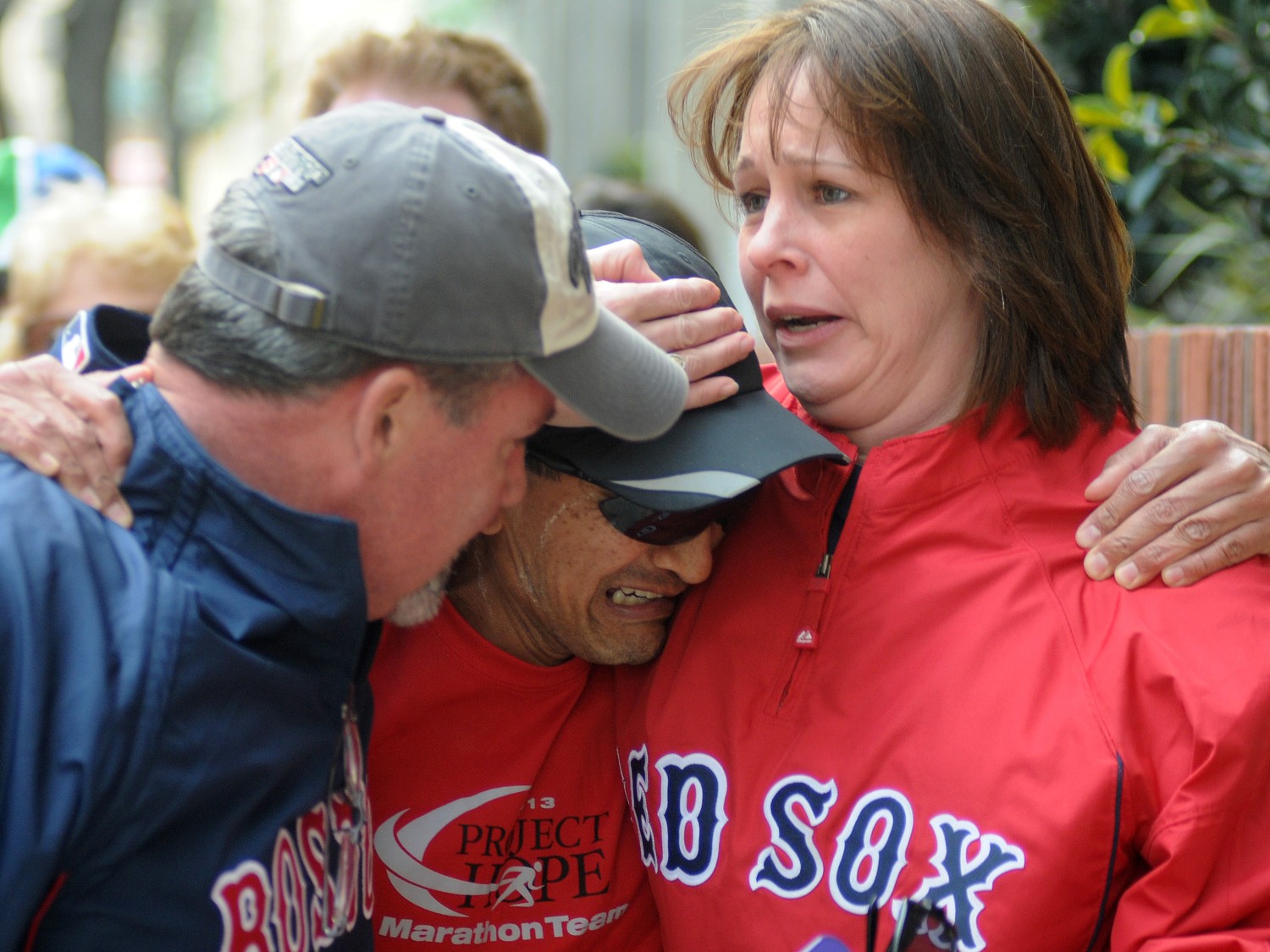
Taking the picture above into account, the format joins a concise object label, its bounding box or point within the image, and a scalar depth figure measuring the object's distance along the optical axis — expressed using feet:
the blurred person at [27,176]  14.29
